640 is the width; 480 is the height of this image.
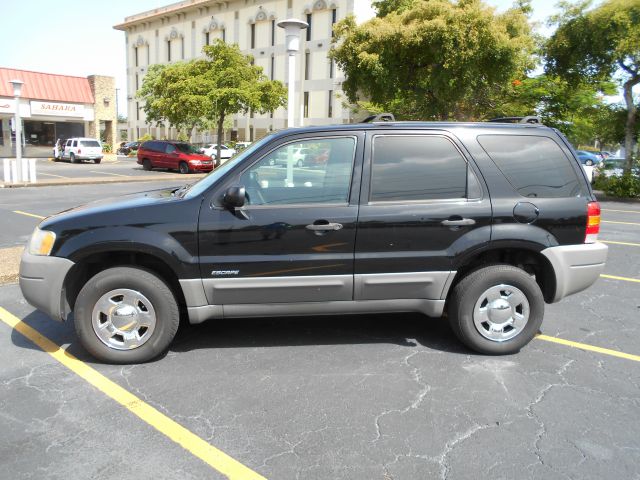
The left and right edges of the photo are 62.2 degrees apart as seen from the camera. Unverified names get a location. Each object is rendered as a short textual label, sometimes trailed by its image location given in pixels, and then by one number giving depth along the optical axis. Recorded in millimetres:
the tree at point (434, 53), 19000
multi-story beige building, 49469
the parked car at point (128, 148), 49812
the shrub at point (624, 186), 19000
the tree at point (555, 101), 22516
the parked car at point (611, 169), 20514
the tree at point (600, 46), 16984
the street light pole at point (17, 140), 20234
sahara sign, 40062
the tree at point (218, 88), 27000
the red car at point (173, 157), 28922
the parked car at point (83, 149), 34938
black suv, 3992
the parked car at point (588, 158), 39944
